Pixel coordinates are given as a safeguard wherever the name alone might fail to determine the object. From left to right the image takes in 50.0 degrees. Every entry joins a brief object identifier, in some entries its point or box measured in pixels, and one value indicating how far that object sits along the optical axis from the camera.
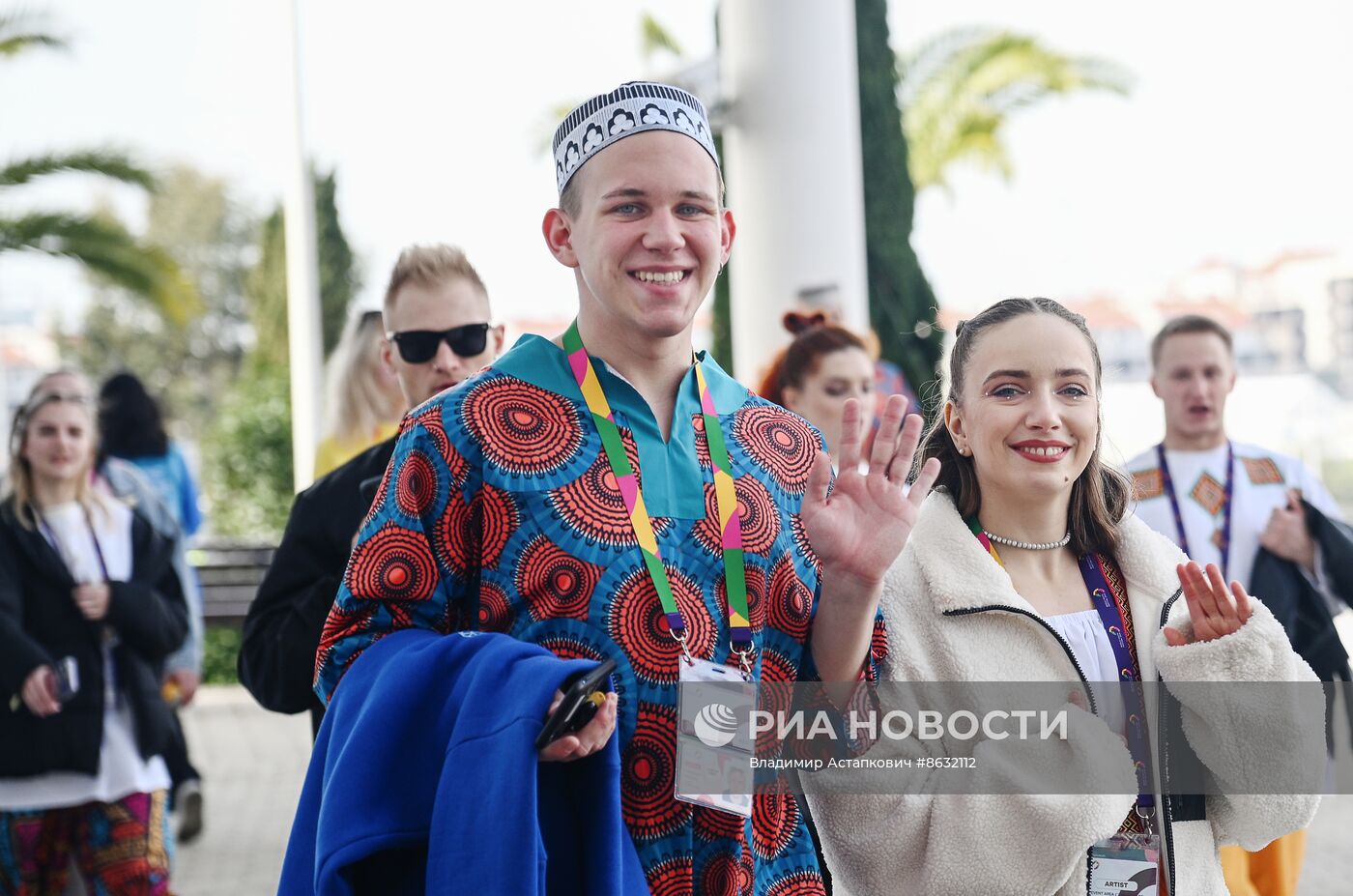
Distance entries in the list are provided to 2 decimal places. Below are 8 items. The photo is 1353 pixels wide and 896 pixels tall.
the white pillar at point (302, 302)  13.21
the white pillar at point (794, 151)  9.70
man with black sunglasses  3.33
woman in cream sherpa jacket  2.55
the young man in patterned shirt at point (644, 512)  2.28
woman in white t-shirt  4.85
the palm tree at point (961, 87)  22.30
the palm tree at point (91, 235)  15.94
